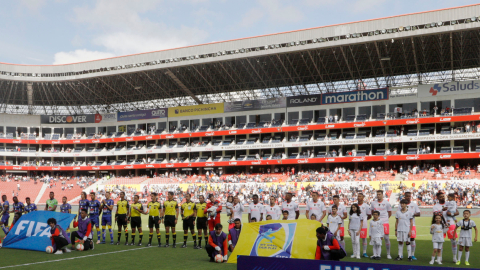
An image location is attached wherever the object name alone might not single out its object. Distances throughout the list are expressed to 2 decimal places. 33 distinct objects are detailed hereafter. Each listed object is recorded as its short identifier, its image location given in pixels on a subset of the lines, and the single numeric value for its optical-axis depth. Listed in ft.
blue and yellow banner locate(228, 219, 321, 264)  37.63
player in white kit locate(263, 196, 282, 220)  51.62
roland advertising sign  192.99
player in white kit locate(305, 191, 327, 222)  50.11
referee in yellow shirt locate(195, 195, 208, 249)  53.57
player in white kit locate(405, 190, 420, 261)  45.24
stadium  155.22
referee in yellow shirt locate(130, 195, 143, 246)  55.36
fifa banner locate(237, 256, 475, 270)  21.91
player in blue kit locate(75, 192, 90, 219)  57.06
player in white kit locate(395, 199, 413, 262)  44.42
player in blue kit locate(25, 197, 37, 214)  60.18
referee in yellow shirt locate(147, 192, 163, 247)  54.95
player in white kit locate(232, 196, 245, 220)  52.49
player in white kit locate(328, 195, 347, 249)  46.92
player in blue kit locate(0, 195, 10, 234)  58.47
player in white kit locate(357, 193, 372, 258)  45.96
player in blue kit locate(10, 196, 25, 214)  59.67
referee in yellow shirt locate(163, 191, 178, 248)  54.85
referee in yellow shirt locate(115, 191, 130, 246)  57.57
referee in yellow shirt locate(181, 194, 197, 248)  53.67
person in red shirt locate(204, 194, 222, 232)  52.01
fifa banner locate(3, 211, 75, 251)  52.34
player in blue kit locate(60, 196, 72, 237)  59.52
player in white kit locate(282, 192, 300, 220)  51.44
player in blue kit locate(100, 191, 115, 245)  57.82
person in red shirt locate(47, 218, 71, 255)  49.73
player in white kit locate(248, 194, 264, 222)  53.16
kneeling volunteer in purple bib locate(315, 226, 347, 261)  32.07
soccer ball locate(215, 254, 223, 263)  43.04
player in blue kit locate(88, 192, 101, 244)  57.98
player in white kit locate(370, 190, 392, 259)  45.75
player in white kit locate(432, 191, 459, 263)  43.88
